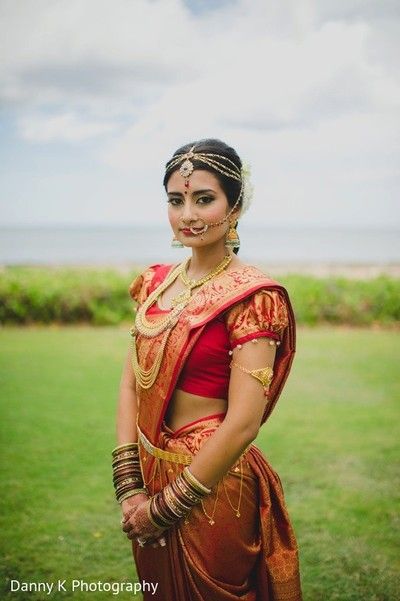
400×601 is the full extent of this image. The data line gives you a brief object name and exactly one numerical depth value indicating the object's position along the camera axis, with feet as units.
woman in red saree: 5.69
